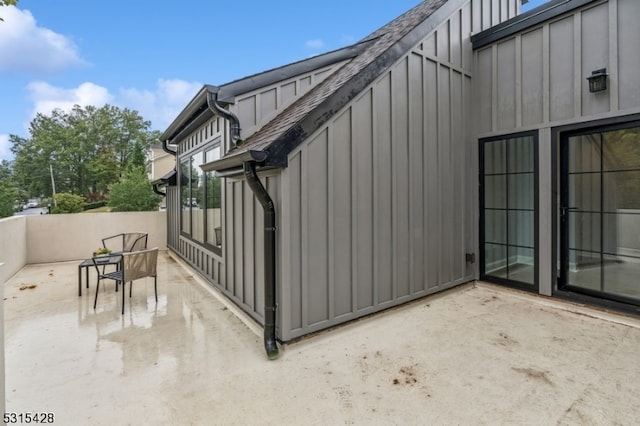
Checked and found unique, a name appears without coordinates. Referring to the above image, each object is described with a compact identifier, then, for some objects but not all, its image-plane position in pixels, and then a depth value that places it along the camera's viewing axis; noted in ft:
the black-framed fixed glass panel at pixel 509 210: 14.65
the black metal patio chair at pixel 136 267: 13.55
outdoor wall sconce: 12.09
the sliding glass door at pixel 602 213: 12.30
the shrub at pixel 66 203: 44.04
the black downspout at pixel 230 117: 12.87
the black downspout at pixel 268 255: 9.71
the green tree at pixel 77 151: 82.94
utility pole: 77.94
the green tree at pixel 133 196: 36.06
